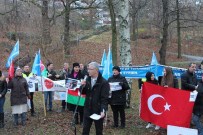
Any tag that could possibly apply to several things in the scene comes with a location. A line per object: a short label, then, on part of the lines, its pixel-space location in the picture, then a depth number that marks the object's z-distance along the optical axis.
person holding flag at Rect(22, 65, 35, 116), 12.38
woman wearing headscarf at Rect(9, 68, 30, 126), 10.73
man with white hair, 7.00
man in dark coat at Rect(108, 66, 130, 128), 9.80
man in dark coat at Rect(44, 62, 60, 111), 12.91
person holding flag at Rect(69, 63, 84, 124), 10.71
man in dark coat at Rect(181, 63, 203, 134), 9.46
